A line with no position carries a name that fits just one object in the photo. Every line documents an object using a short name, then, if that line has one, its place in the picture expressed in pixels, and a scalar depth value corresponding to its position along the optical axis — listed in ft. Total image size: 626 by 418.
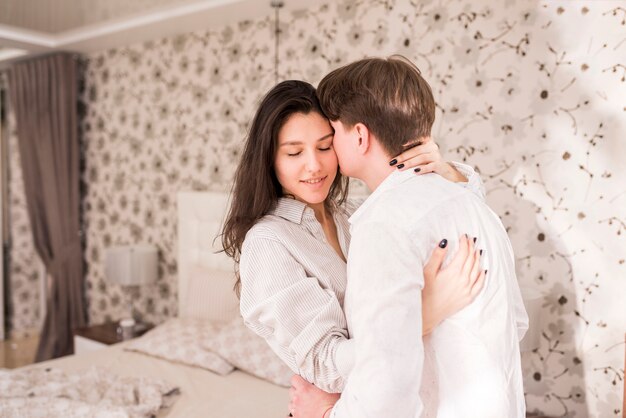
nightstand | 12.07
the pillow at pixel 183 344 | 9.43
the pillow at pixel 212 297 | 11.01
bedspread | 7.28
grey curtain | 14.74
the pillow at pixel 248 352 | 8.82
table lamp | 12.37
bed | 7.98
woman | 4.02
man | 3.03
